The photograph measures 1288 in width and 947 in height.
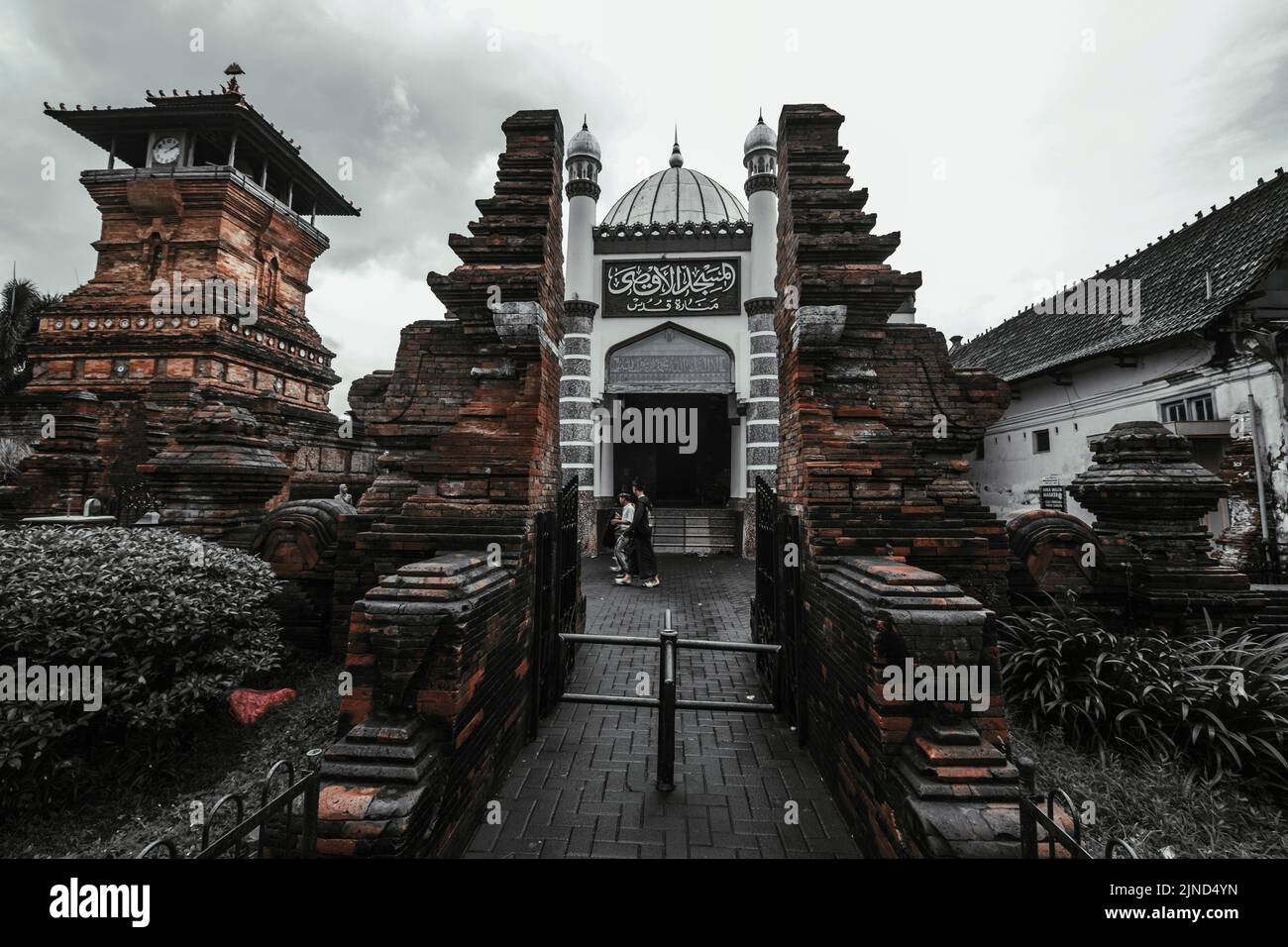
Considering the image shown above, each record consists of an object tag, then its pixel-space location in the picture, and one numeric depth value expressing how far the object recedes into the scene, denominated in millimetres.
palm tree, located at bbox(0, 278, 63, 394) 24734
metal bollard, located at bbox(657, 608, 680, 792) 3477
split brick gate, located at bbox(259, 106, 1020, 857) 2820
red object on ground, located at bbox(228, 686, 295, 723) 4145
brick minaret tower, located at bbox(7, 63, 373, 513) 12938
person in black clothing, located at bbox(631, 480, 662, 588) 10141
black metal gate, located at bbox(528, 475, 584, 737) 4406
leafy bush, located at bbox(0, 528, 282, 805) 3346
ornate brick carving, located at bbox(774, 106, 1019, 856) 2742
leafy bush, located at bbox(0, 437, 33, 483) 12461
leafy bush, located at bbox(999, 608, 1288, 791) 3562
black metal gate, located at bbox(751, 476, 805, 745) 4398
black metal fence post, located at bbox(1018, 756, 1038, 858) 2102
